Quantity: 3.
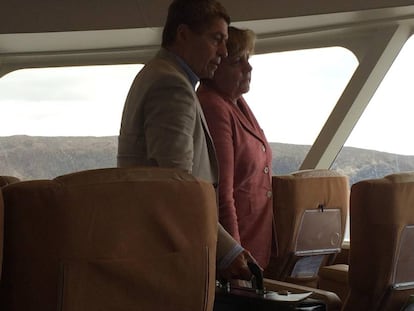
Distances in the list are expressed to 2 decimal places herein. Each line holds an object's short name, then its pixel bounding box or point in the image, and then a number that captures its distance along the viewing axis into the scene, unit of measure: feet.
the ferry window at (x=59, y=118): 21.57
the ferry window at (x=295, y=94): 17.72
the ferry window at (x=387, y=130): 16.37
